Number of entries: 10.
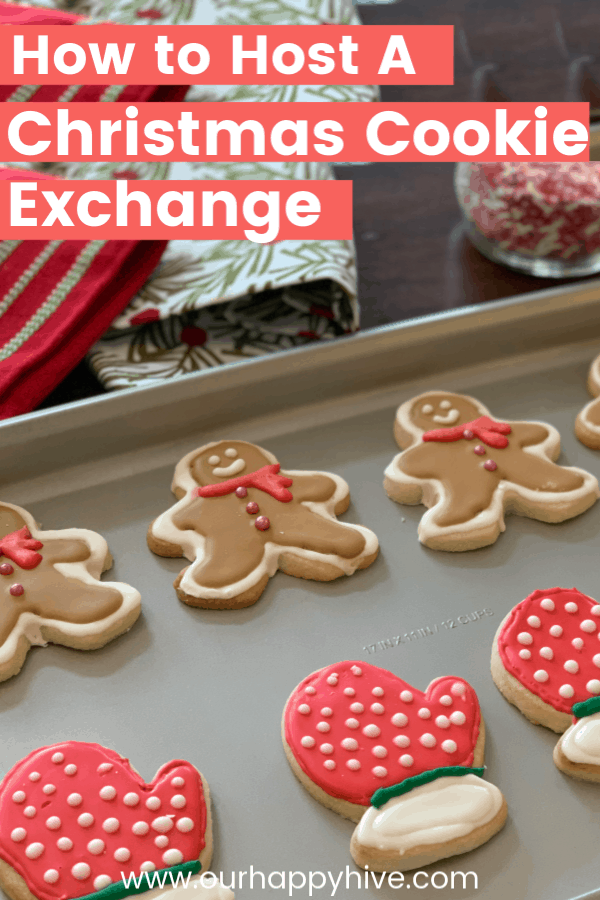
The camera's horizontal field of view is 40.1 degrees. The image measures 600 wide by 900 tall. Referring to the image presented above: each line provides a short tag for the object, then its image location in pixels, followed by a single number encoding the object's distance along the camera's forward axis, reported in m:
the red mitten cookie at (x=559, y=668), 0.66
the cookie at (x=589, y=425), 0.89
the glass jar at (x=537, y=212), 0.96
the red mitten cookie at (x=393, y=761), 0.61
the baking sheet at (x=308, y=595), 0.64
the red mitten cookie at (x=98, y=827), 0.58
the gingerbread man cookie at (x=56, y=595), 0.72
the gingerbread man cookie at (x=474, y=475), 0.81
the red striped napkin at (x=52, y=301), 0.85
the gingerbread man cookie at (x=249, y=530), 0.77
